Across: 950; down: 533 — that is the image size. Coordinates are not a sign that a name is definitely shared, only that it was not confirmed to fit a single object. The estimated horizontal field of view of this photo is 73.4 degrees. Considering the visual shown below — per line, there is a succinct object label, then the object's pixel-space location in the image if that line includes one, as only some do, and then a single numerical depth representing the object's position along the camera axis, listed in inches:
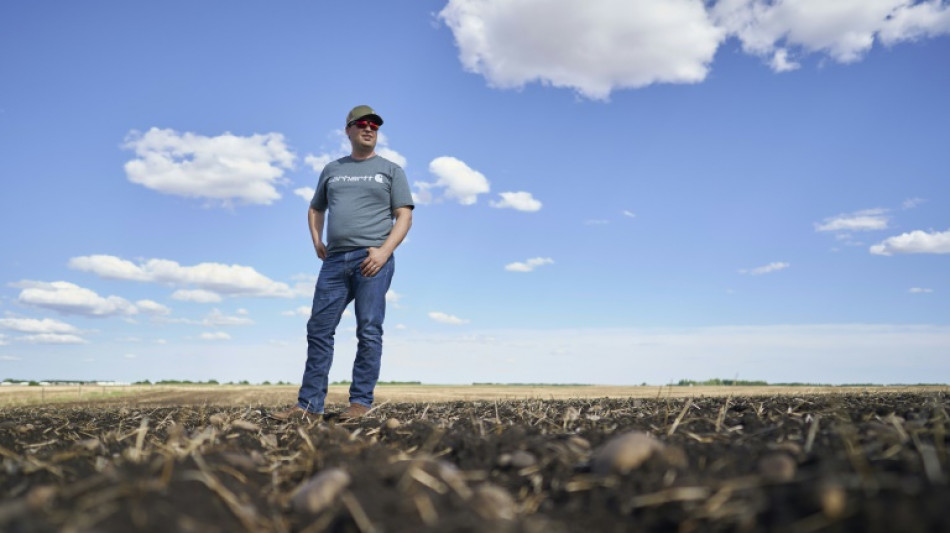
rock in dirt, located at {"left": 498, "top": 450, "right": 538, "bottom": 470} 103.4
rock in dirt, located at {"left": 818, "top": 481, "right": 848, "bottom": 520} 69.4
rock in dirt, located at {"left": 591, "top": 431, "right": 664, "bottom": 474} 91.8
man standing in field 248.8
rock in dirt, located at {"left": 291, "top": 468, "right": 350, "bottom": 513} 85.2
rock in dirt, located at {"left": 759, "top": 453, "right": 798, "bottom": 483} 82.5
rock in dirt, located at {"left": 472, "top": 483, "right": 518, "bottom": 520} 79.0
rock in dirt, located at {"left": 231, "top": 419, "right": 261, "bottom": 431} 168.4
